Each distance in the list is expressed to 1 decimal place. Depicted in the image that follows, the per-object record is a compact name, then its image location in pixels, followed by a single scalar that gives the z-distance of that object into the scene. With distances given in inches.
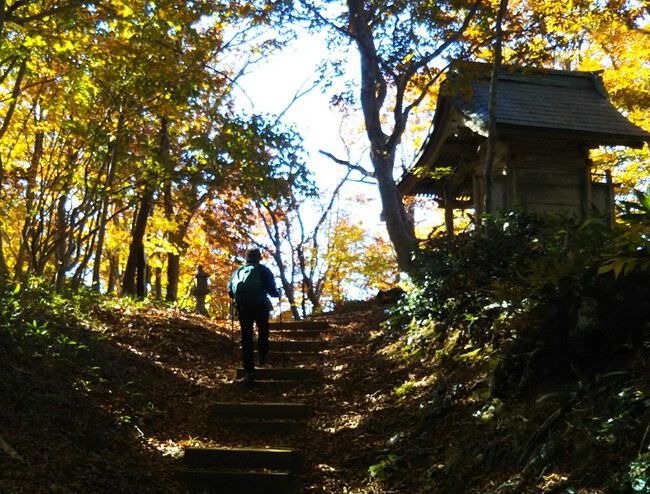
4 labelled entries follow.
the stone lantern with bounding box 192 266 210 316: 631.2
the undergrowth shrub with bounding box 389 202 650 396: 192.1
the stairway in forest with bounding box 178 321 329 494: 236.1
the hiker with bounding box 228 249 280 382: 352.5
